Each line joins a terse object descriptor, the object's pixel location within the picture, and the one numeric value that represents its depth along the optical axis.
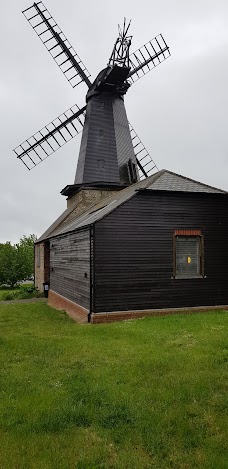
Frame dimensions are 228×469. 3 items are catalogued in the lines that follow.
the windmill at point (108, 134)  27.70
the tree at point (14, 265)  47.97
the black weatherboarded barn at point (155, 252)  15.03
